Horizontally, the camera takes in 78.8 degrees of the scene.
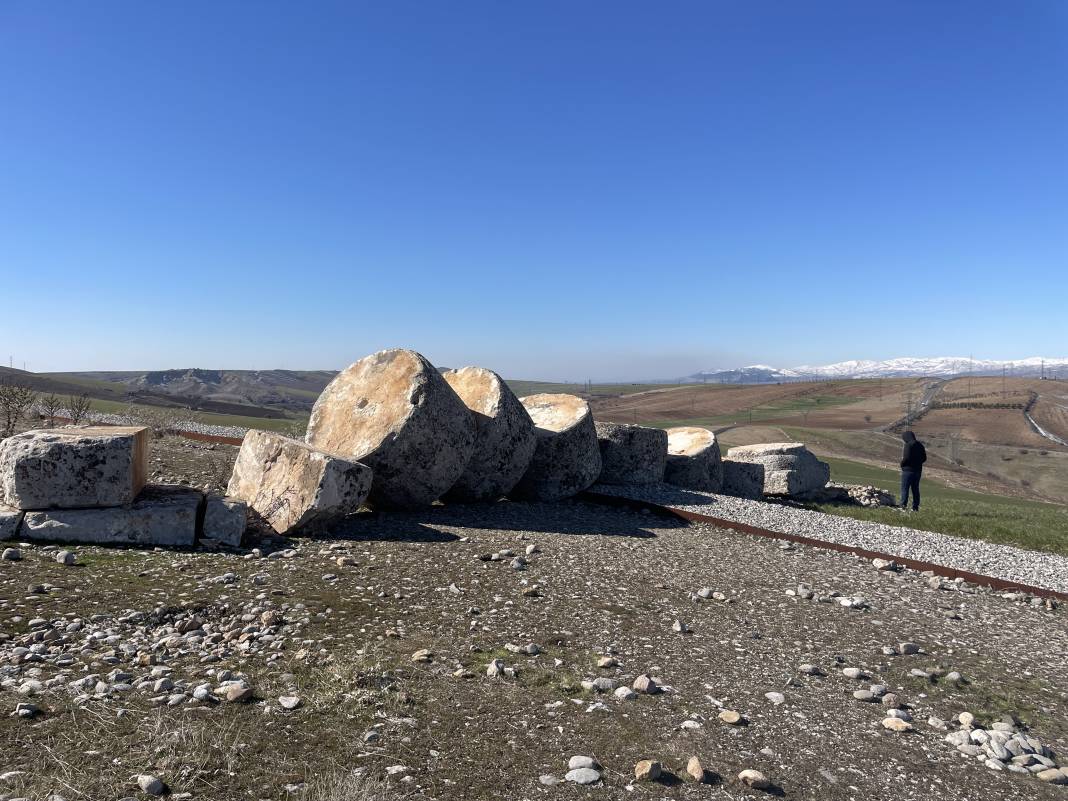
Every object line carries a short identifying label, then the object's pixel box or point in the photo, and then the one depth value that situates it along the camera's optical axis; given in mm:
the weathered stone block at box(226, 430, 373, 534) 8102
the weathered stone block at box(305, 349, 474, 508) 9539
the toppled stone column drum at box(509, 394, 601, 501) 12250
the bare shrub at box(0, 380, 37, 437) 13984
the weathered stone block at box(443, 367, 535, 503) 11039
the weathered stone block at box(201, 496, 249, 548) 7480
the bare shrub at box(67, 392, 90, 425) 15629
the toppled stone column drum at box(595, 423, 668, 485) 14070
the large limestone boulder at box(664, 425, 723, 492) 15625
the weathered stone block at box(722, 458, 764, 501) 16828
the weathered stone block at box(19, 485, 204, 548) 6938
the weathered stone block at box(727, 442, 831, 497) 17266
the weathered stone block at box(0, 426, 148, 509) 6945
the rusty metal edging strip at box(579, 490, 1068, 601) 8258
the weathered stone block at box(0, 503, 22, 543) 6789
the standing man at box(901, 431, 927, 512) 14875
